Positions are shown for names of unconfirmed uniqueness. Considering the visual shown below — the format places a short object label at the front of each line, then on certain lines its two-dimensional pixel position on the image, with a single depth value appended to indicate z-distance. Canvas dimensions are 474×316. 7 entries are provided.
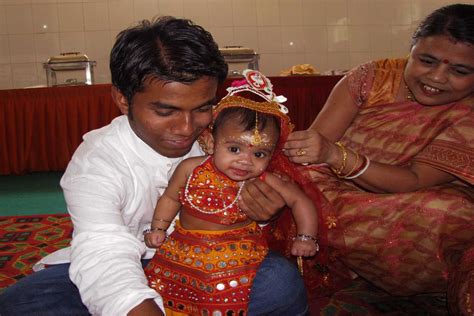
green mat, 3.80
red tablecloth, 4.71
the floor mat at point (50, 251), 1.91
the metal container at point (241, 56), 5.86
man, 1.16
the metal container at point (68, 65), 5.69
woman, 1.69
